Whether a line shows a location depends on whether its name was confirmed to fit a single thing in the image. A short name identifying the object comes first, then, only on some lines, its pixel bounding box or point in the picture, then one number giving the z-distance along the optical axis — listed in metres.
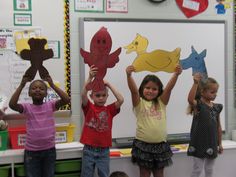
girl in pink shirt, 2.52
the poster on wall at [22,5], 2.91
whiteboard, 3.11
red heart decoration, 3.31
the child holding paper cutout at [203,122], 2.71
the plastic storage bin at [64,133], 2.91
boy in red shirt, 2.62
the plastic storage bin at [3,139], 2.77
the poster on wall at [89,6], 3.04
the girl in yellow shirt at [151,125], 2.68
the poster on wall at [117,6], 3.11
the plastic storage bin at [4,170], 2.61
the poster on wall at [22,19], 2.91
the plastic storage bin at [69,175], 2.76
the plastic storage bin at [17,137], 2.79
